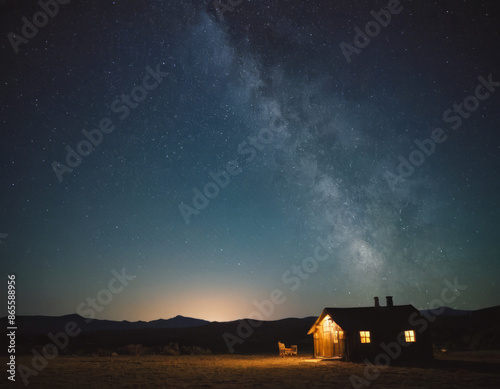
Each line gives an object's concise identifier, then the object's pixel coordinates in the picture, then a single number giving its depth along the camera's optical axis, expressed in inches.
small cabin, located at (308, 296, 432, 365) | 1104.8
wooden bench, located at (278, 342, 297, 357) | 1423.2
